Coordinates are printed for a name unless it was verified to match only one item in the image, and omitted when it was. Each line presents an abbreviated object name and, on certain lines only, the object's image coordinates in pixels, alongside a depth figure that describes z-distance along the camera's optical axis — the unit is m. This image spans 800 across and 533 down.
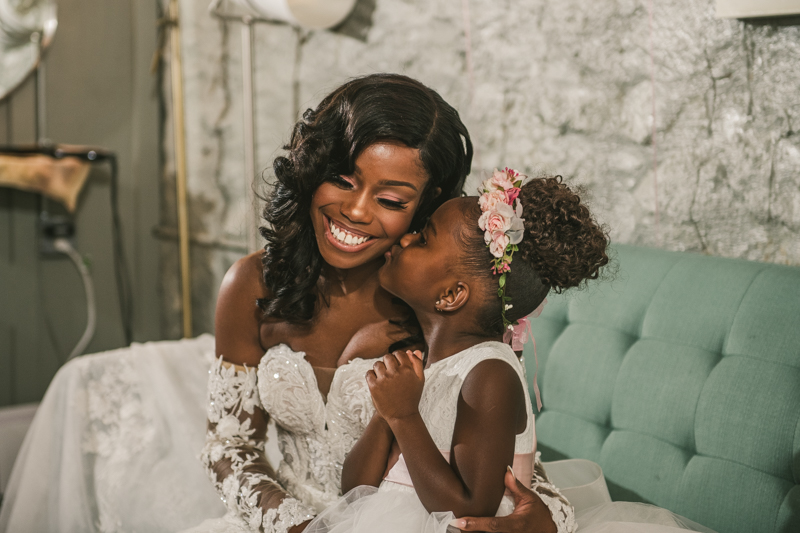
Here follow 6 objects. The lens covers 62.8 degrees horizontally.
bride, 1.29
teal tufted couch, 1.37
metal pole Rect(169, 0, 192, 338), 4.04
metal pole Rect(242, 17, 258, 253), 3.42
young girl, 1.10
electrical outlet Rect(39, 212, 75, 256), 3.91
